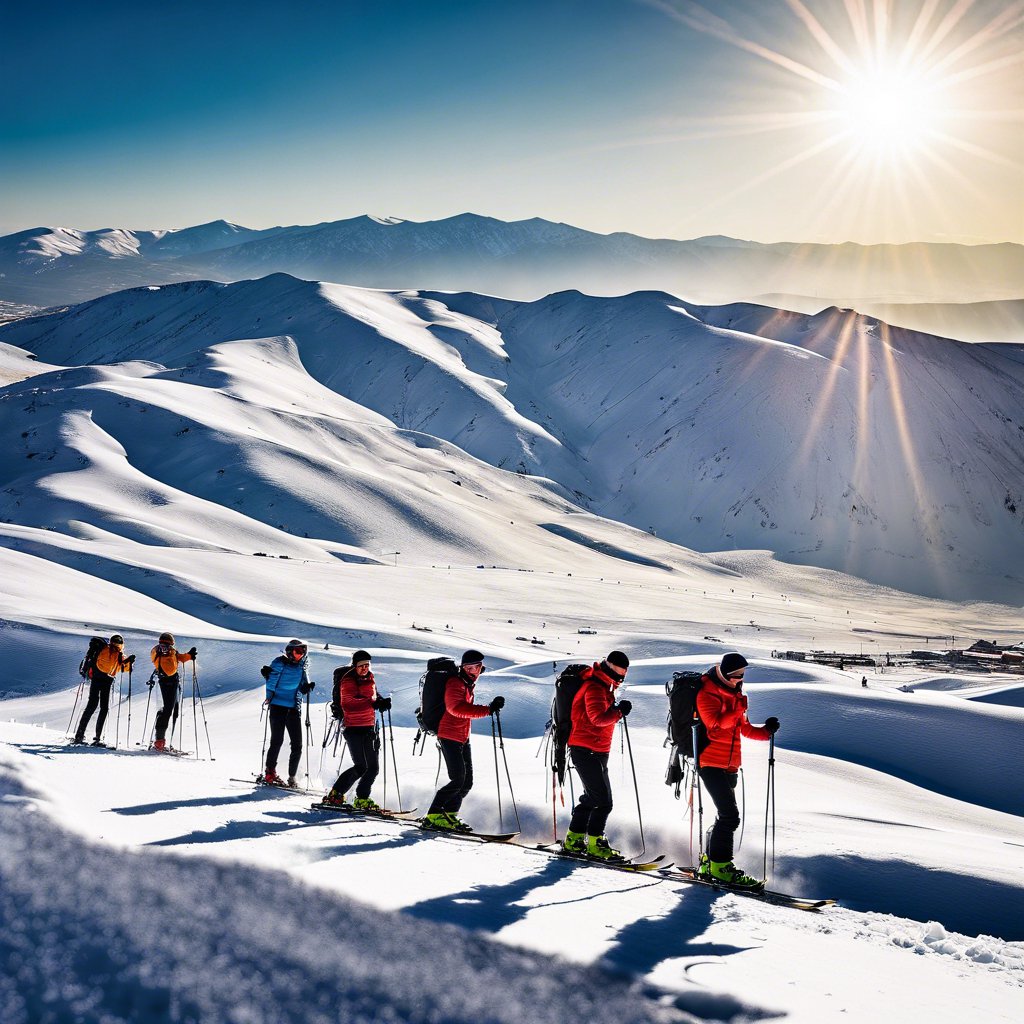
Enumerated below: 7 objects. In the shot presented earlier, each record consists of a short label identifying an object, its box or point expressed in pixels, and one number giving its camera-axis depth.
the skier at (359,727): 11.42
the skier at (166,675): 15.67
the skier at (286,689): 12.76
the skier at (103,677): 16.12
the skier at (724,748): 8.99
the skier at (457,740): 10.21
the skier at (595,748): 9.34
